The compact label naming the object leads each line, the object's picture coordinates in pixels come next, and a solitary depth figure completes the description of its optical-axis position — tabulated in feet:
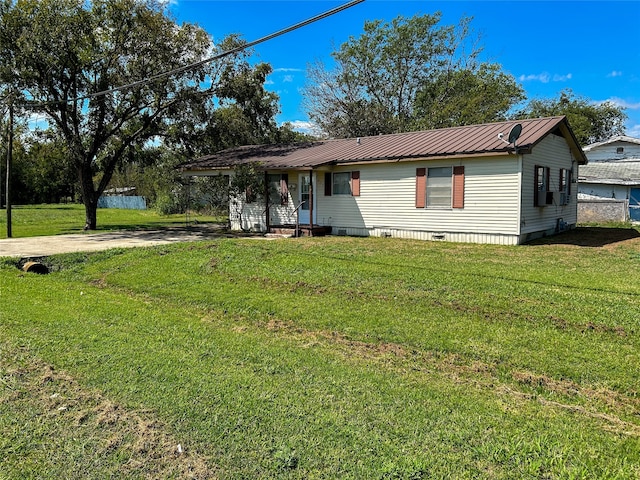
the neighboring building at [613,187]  68.69
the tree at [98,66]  51.03
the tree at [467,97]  92.73
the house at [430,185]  39.96
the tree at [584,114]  118.93
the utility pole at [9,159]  52.38
